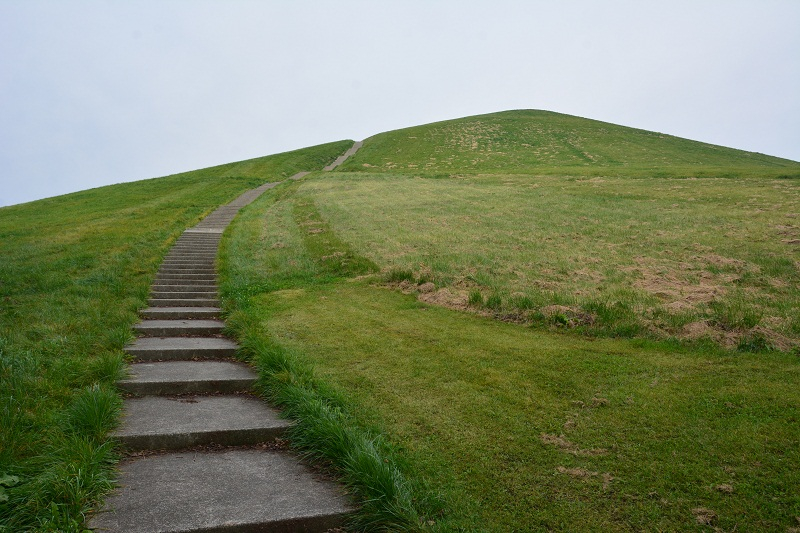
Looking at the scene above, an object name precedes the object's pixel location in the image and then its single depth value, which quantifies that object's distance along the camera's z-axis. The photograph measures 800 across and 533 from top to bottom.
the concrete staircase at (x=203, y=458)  3.92
